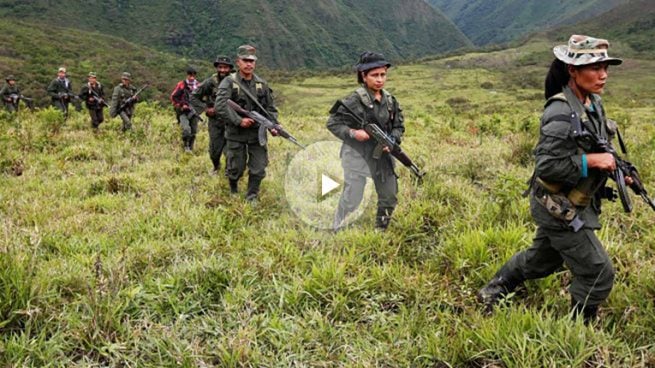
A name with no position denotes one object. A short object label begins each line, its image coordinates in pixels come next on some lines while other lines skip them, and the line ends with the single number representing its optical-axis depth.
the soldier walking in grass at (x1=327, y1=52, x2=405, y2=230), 5.29
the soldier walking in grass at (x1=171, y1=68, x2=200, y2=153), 11.02
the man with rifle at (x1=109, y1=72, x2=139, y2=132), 13.30
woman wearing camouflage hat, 3.09
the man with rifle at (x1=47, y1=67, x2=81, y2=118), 16.63
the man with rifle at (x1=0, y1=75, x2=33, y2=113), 19.53
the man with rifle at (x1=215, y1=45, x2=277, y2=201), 6.79
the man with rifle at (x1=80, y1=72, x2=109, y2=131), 14.21
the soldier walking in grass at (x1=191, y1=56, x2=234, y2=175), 8.63
